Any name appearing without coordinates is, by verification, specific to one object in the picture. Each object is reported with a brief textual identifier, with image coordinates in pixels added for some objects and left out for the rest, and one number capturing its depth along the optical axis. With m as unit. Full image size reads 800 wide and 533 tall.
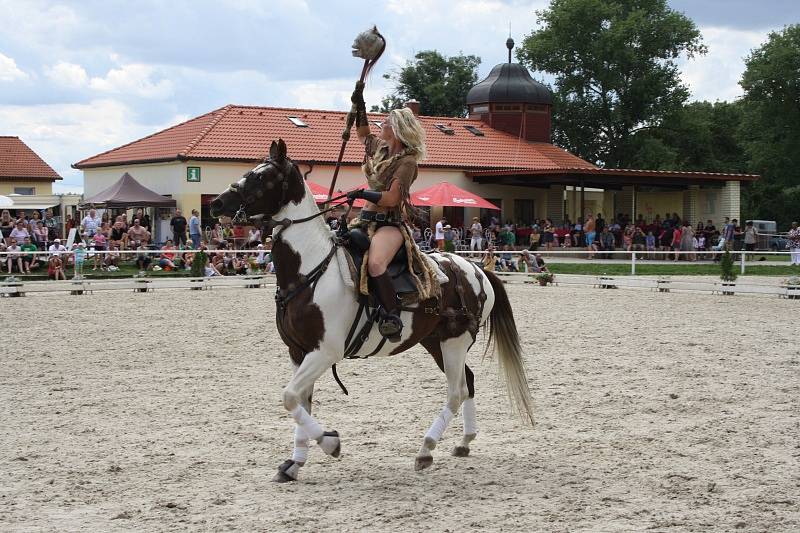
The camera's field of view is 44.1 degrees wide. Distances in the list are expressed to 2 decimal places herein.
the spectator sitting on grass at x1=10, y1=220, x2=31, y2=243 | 24.89
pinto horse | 6.49
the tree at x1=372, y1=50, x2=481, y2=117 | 60.97
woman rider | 6.77
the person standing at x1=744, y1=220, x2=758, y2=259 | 33.81
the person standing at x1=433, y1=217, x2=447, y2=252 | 29.22
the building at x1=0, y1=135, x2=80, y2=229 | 52.47
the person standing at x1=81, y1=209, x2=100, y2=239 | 27.05
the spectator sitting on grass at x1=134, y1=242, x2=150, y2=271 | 24.96
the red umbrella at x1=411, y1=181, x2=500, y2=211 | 30.55
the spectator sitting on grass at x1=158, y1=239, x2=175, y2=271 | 25.38
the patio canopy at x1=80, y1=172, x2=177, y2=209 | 29.62
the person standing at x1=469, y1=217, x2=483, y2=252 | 30.92
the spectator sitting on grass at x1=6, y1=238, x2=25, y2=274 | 23.50
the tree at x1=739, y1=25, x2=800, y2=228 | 58.62
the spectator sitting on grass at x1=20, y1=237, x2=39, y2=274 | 24.09
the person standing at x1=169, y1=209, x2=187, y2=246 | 27.62
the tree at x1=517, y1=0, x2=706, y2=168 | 59.62
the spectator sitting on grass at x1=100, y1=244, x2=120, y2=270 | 24.86
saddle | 6.84
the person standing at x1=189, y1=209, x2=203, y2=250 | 27.44
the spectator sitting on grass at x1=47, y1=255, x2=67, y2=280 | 23.34
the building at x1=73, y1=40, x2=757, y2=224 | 35.12
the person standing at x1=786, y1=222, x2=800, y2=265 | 31.87
